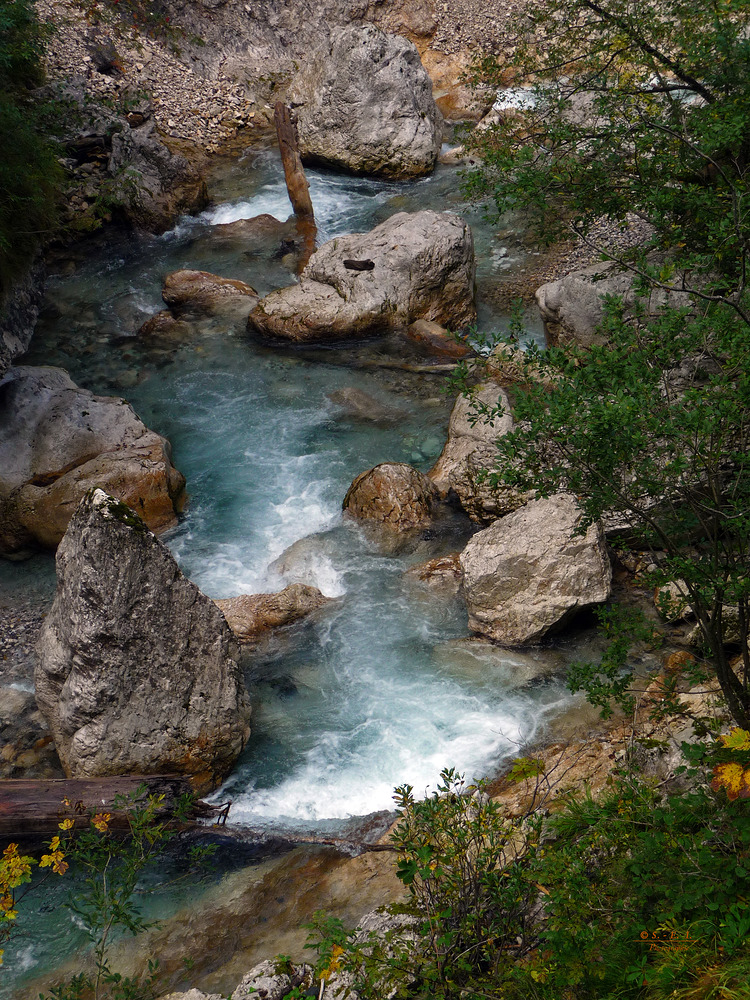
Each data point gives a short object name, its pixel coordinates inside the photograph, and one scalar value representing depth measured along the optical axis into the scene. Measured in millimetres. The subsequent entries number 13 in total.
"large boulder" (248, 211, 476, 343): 13883
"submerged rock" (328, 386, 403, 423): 12602
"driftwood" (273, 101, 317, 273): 17102
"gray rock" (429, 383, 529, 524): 10164
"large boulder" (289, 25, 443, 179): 18906
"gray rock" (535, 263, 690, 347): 11438
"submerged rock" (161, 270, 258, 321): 14961
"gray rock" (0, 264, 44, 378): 12859
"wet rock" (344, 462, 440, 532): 10367
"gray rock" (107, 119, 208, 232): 17016
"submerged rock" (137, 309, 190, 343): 14543
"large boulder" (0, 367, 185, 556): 10492
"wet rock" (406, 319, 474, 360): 13469
